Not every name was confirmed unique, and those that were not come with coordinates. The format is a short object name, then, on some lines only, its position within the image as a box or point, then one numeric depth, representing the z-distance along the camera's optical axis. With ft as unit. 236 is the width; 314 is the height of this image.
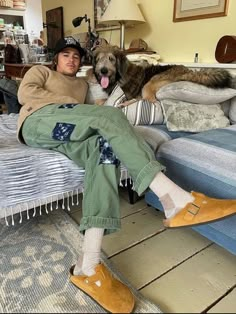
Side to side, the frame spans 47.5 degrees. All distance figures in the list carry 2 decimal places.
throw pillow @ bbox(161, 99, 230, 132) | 5.16
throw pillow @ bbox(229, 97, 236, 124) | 5.65
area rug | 3.05
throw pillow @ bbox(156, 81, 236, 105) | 5.18
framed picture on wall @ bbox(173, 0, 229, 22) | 6.37
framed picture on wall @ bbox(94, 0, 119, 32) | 9.35
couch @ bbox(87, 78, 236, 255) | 3.60
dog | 5.72
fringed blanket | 3.61
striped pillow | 5.17
